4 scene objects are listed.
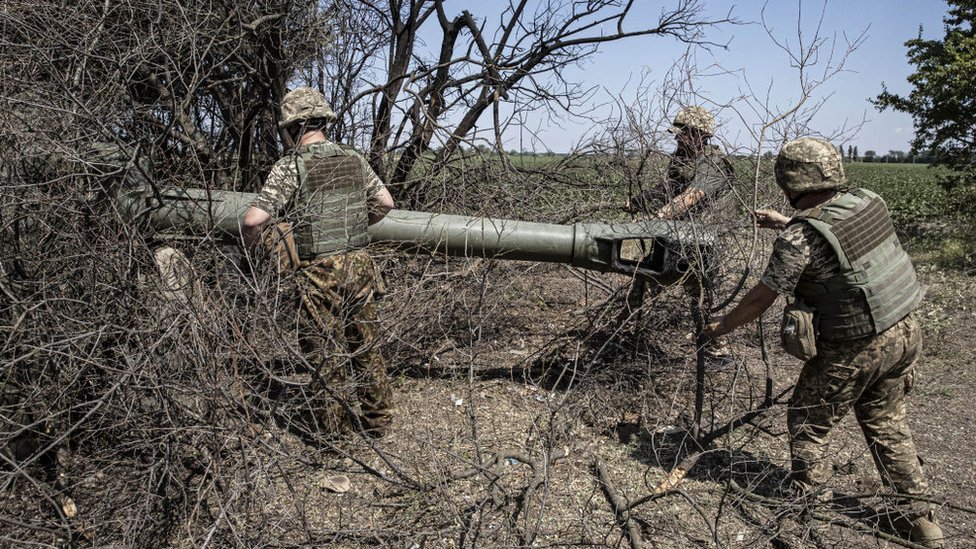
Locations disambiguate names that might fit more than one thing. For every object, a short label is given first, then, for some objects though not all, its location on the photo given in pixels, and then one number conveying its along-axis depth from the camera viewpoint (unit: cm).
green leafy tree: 1115
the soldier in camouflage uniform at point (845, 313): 330
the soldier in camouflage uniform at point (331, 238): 388
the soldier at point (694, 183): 432
